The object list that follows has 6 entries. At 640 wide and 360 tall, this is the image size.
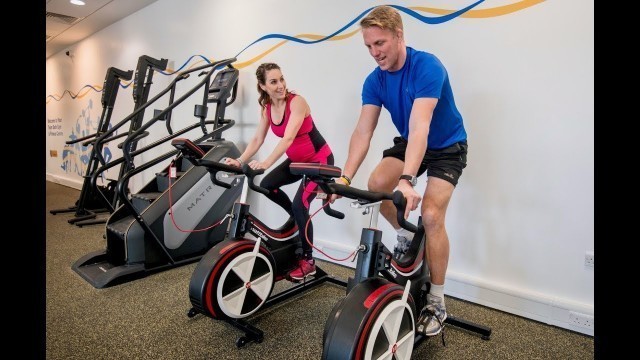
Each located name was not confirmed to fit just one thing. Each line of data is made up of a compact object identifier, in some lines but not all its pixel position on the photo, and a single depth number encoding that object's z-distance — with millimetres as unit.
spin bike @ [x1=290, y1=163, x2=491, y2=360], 1312
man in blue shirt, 1766
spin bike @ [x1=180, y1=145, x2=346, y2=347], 2029
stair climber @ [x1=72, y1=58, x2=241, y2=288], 3092
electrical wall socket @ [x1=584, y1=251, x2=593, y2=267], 2160
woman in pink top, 2599
